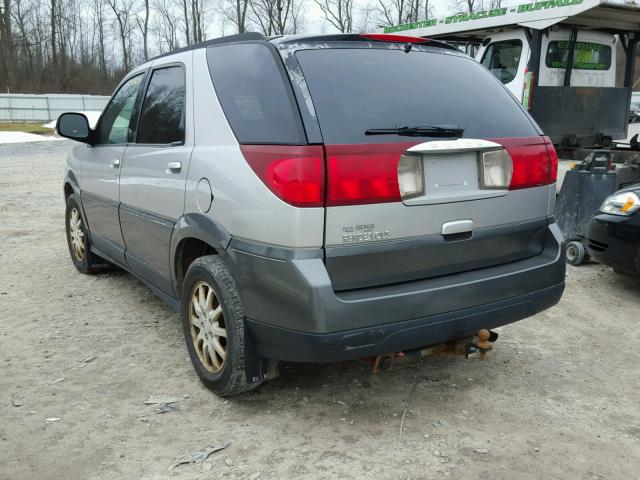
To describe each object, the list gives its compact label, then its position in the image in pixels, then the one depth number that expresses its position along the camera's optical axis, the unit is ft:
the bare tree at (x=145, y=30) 200.54
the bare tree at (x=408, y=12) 161.89
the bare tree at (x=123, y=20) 202.08
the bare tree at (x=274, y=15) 152.15
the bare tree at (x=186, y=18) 194.39
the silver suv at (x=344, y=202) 8.45
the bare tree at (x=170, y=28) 200.85
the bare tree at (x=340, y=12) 168.25
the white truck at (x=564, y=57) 26.78
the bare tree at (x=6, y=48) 170.30
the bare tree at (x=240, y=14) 168.75
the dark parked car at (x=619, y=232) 15.75
